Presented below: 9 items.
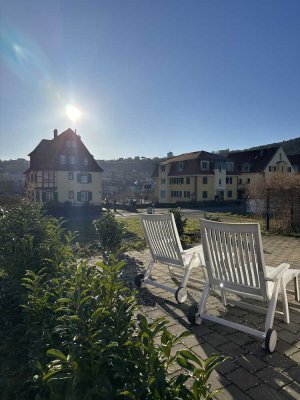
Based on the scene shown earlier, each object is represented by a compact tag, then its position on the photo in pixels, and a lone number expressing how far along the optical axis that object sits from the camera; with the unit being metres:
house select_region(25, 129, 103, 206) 36.69
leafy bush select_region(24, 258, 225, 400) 1.37
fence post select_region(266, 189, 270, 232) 11.57
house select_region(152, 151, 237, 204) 42.22
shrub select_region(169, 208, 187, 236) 9.86
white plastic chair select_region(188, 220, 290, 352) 2.96
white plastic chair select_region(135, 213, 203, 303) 4.11
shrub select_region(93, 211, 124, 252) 7.49
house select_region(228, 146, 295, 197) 43.59
